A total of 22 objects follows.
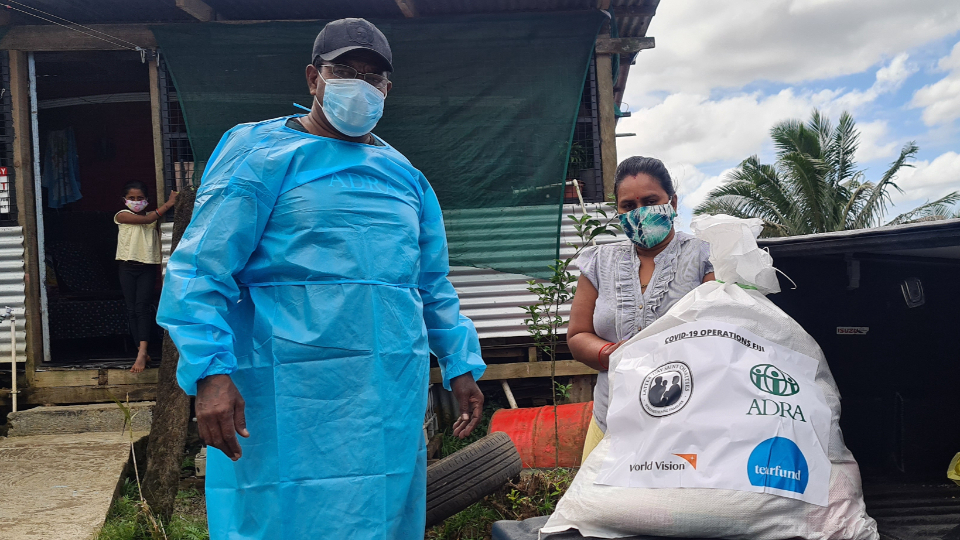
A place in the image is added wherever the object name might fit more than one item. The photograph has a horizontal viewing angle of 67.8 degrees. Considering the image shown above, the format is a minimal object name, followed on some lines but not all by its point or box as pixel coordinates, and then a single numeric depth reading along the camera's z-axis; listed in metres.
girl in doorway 6.14
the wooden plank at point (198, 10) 5.68
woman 2.33
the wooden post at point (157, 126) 6.10
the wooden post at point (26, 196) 6.05
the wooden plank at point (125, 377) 6.00
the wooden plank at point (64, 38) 6.04
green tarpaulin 5.84
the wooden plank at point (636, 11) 6.36
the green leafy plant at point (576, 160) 6.42
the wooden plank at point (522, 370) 6.18
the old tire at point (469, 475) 3.57
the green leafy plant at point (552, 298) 4.87
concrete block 5.65
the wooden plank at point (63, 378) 6.01
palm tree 17.12
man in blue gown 1.91
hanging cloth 7.82
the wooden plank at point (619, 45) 6.25
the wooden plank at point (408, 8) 5.71
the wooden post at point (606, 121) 6.31
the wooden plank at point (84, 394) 5.99
